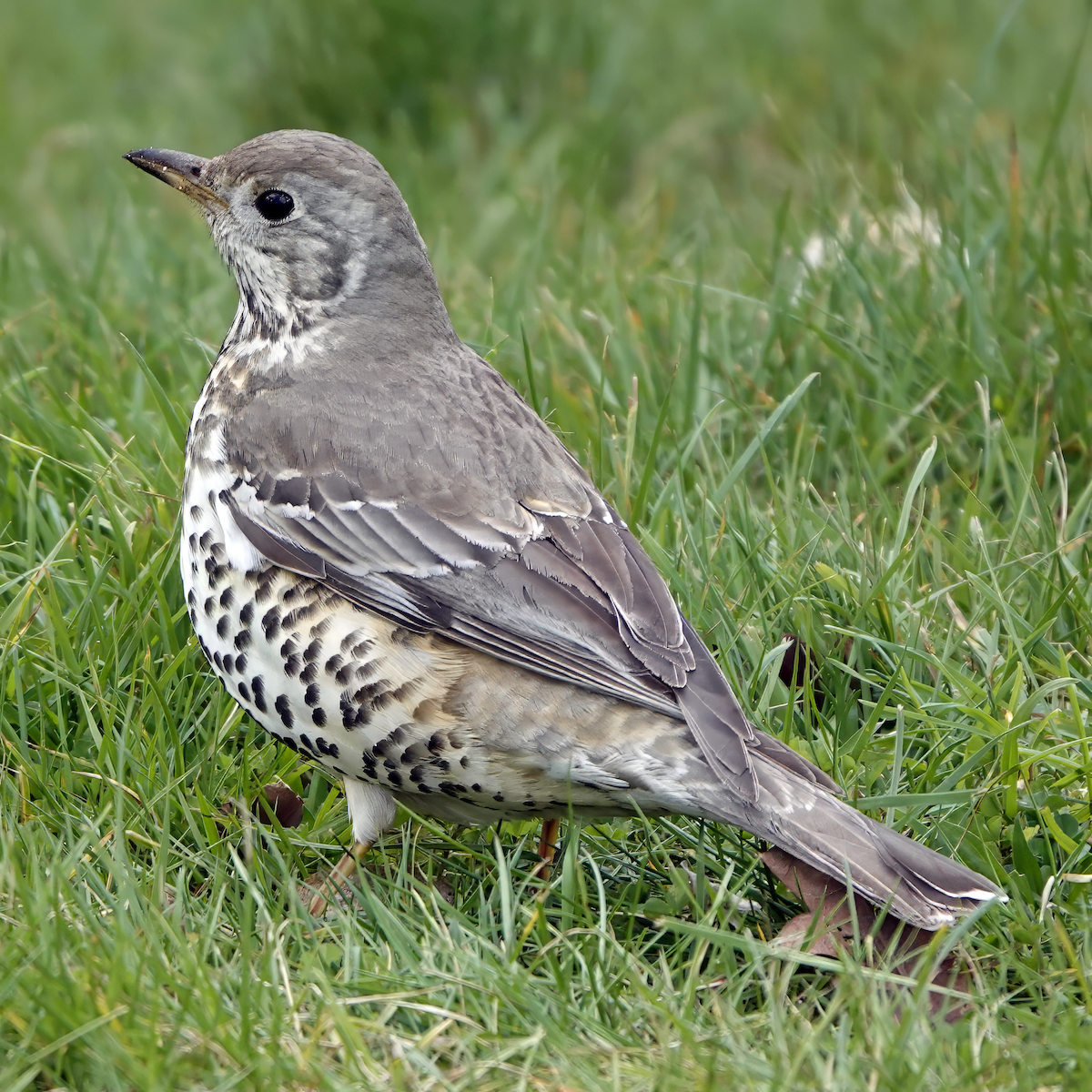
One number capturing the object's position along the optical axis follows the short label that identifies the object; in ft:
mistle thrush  23.03
